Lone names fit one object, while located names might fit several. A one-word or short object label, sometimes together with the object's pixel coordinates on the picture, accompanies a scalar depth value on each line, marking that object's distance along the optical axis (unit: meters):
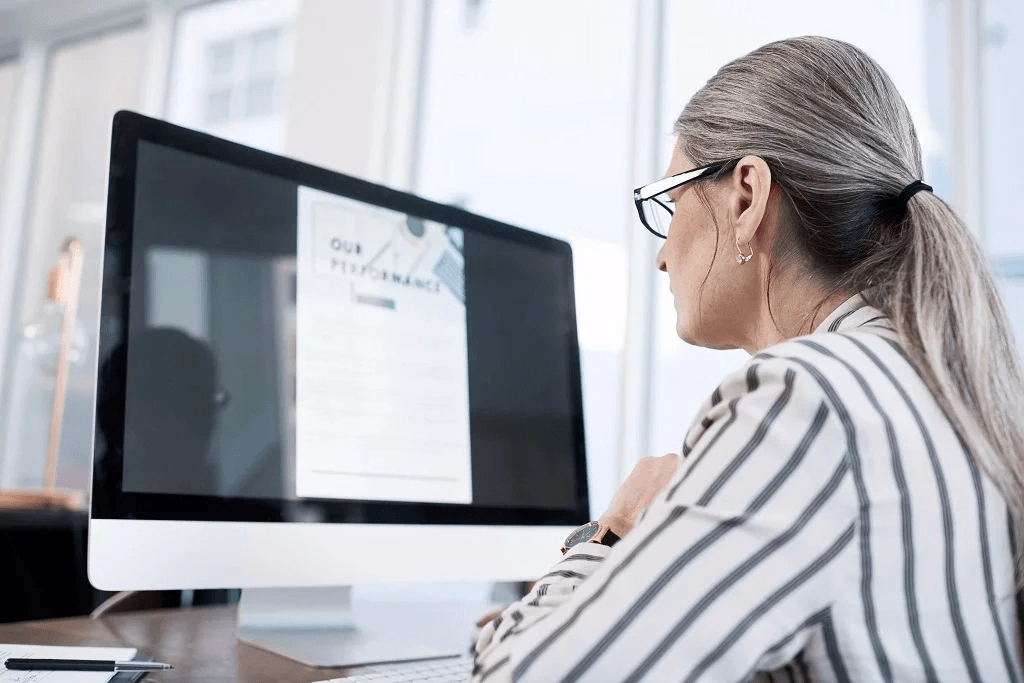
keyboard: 0.82
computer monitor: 0.92
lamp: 2.68
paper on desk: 0.72
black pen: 0.75
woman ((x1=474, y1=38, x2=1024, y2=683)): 0.56
